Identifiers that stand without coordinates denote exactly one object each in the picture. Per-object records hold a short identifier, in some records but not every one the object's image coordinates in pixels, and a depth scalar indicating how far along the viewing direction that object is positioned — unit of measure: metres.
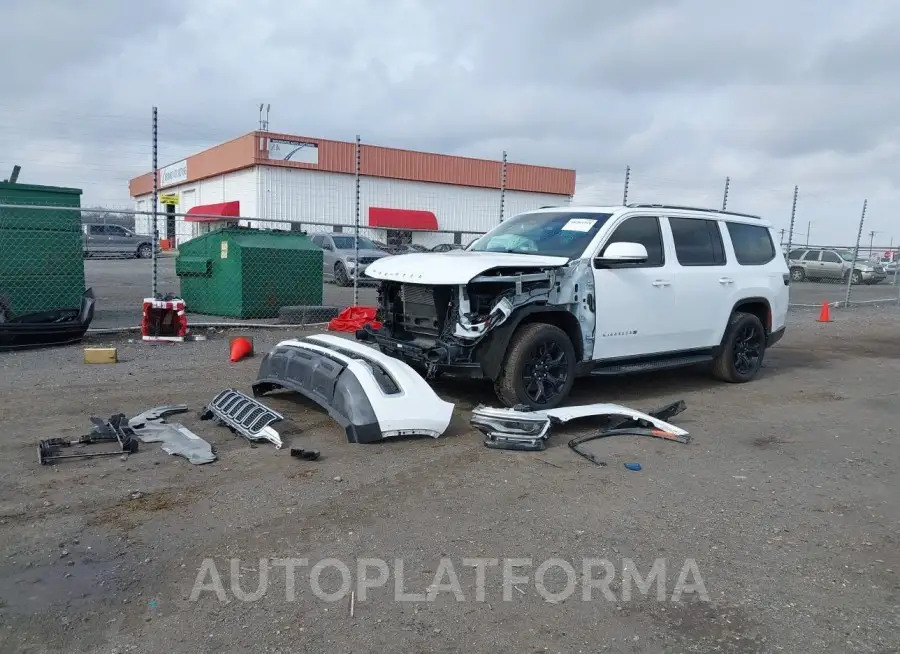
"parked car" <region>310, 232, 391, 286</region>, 18.27
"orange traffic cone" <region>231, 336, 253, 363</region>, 8.32
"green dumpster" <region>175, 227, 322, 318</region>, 11.20
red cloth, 10.51
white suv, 5.96
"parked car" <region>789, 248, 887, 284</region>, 28.58
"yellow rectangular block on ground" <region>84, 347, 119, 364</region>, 7.86
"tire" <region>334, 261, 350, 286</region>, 18.99
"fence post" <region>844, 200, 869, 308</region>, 16.94
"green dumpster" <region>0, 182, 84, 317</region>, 9.44
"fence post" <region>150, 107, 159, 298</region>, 9.57
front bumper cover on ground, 5.25
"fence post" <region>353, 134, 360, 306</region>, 11.02
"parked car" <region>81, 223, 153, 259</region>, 26.61
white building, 34.88
